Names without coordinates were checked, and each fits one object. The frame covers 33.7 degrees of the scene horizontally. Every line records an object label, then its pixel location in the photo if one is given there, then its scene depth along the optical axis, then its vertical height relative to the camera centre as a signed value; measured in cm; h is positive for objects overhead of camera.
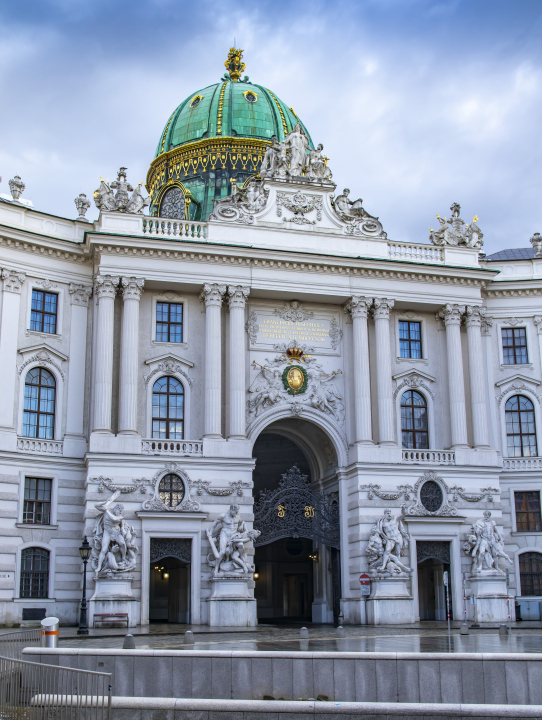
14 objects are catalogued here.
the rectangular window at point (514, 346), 4756 +1185
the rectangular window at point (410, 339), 4553 +1176
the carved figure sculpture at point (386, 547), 3947 +124
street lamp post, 3206 -34
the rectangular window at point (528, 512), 4566 +311
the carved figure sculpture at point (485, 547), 4088 +124
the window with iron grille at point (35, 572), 3781 +25
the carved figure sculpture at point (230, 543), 3762 +138
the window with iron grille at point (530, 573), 4438 +8
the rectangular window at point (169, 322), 4241 +1179
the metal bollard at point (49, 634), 2096 -128
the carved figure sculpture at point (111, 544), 3612 +134
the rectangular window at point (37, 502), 3875 +324
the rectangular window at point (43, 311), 4088 +1190
